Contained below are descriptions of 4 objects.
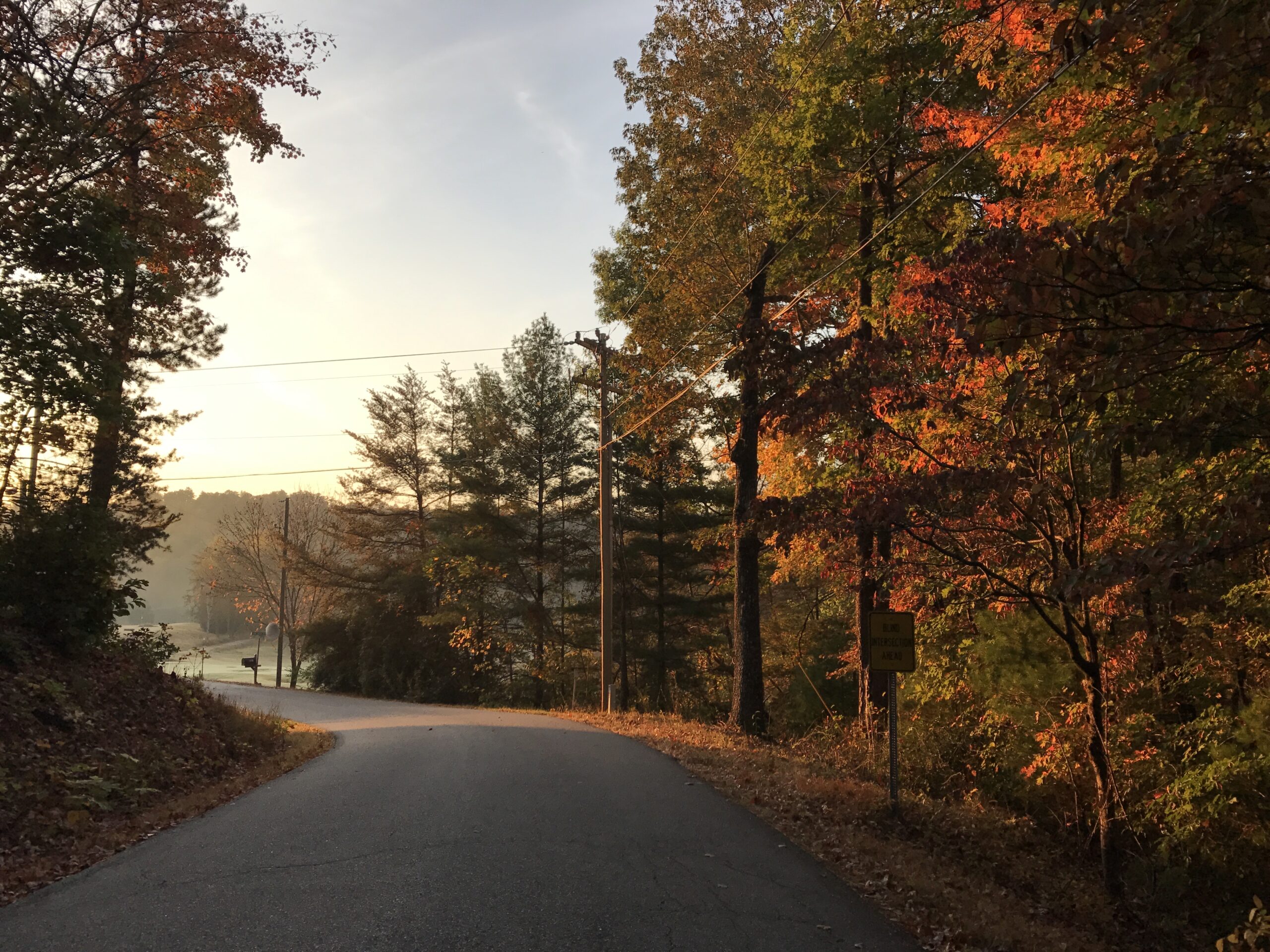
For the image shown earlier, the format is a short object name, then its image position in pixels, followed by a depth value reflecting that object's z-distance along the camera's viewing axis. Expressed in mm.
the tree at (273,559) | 40969
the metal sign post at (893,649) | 8828
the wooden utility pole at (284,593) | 38500
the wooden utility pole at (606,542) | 21047
